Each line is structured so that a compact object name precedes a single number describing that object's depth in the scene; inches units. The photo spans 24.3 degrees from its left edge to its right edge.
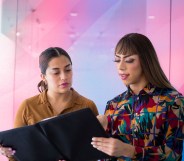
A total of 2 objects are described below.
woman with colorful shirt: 62.4
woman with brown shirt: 80.7
